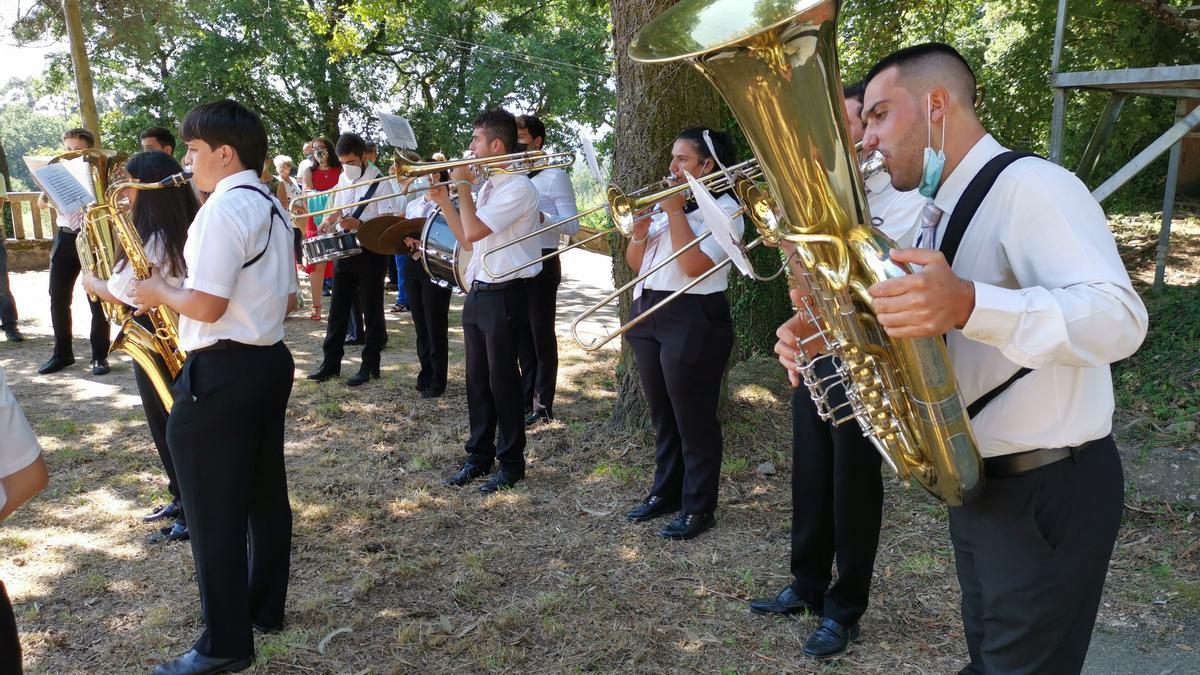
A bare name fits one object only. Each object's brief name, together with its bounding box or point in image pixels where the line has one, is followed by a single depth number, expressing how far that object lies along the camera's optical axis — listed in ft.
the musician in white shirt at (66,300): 22.72
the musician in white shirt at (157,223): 10.80
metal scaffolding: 17.53
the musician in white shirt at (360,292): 22.86
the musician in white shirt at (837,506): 9.70
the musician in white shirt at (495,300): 15.21
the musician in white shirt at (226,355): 9.23
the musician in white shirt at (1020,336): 5.02
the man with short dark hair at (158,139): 19.97
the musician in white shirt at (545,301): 19.48
